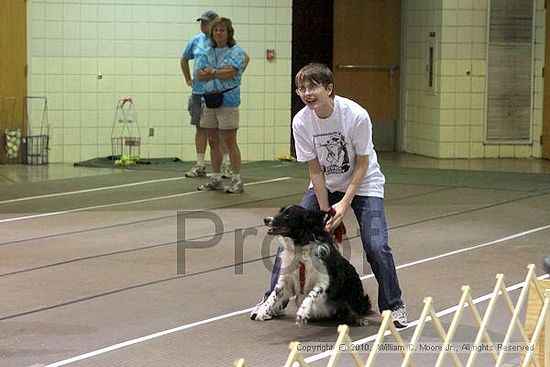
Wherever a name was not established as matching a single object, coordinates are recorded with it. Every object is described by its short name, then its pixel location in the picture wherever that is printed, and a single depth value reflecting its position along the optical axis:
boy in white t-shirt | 12.13
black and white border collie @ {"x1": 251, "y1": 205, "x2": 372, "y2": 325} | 12.07
